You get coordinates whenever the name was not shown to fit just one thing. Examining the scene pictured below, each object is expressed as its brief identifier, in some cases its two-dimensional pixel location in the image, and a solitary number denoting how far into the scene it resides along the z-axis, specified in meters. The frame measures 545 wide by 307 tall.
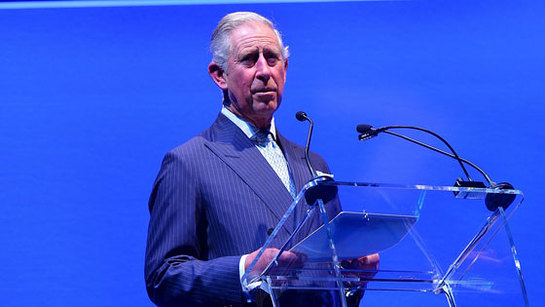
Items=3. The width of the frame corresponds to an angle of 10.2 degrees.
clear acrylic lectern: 6.63
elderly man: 6.90
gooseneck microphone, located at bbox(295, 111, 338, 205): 6.61
